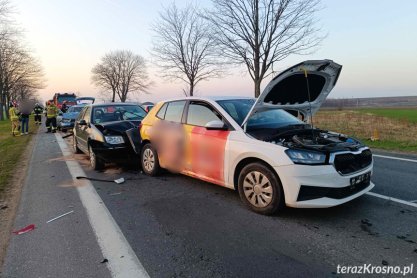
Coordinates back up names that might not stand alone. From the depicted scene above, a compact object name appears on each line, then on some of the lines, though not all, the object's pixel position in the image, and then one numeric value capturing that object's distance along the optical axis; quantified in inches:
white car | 157.0
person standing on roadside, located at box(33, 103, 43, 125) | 939.9
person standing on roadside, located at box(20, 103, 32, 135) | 737.0
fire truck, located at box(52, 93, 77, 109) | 1296.3
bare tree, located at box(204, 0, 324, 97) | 628.4
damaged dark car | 287.7
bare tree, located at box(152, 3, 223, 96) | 976.3
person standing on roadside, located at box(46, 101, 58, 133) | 747.0
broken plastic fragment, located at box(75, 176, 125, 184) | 251.5
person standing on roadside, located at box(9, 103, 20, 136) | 688.4
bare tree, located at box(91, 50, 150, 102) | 2719.0
